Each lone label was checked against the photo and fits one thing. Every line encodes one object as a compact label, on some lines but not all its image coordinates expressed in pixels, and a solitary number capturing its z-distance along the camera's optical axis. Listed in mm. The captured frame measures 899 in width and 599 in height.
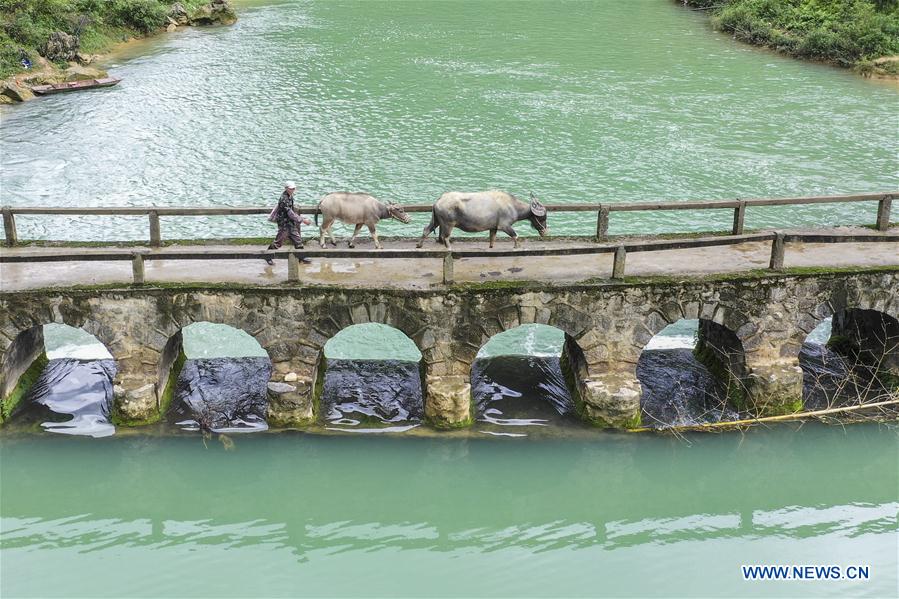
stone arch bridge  21047
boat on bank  54656
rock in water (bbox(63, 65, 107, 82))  56312
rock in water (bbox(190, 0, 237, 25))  74125
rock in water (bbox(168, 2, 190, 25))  74688
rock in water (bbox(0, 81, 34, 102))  53000
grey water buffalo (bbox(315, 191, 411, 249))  22594
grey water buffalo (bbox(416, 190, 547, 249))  22547
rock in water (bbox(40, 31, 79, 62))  59688
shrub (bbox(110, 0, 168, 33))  69375
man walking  21969
